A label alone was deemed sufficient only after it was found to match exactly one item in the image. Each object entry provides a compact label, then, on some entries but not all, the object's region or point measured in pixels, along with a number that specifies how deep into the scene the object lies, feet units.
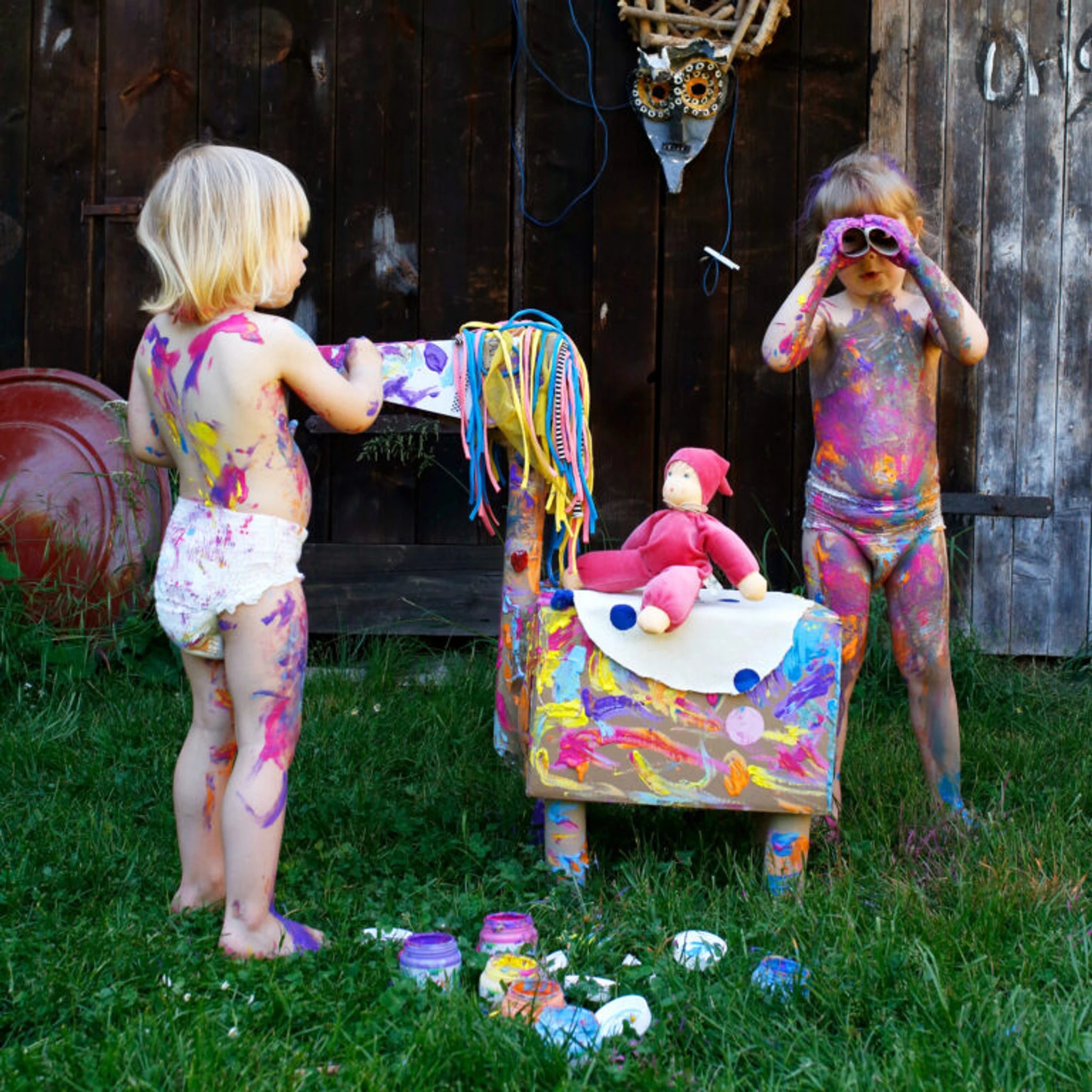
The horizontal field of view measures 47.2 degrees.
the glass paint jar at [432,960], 6.82
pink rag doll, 8.64
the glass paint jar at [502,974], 6.60
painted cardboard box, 8.26
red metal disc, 14.11
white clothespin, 14.35
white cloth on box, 8.22
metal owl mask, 13.75
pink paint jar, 7.17
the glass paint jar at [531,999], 6.29
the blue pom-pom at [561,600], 8.43
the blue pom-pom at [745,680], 8.21
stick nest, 13.74
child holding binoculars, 9.70
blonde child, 7.37
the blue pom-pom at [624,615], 8.27
